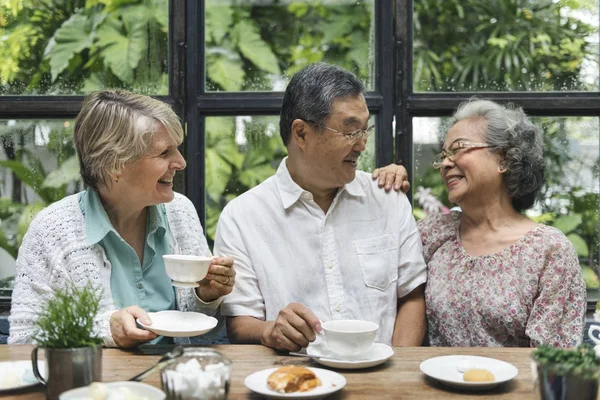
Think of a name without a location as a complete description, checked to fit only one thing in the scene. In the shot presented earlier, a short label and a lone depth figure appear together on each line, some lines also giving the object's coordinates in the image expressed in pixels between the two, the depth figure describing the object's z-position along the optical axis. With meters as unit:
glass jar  1.29
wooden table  1.52
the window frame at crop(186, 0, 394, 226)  2.83
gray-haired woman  2.15
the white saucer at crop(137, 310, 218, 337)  1.73
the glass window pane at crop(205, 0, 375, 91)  2.90
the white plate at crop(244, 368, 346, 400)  1.45
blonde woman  2.02
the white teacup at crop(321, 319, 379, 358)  1.65
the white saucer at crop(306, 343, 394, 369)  1.66
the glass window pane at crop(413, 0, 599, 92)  2.90
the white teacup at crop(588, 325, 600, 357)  1.69
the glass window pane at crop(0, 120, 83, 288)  2.94
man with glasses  2.30
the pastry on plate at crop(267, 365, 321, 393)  1.47
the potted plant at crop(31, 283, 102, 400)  1.40
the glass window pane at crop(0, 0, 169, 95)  2.92
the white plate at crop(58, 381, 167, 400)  1.31
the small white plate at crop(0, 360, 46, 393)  1.54
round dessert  1.53
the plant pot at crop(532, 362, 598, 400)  1.33
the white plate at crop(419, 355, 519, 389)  1.53
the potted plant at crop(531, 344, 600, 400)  1.32
